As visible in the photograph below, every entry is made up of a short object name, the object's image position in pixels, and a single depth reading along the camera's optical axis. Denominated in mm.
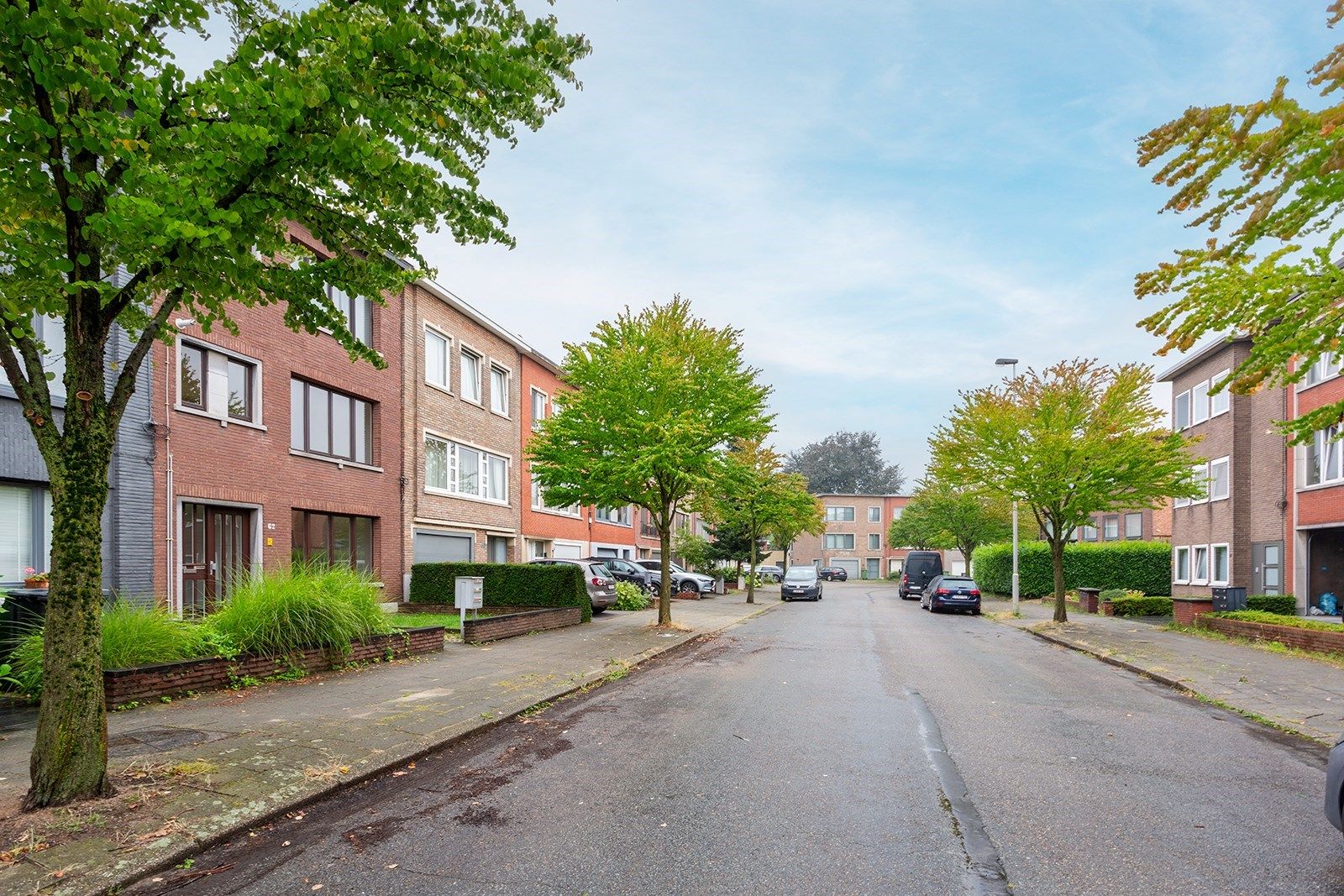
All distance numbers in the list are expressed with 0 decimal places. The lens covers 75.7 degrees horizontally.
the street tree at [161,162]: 5039
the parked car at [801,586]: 38938
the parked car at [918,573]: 41938
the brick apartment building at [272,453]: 14883
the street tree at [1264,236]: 7207
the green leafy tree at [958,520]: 49688
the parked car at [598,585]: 22422
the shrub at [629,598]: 25312
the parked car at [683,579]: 35119
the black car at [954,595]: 30406
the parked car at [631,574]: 31297
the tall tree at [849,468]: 106438
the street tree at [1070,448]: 21359
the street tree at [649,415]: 18594
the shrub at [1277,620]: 15920
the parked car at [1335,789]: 4605
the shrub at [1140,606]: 26984
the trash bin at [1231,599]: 21016
